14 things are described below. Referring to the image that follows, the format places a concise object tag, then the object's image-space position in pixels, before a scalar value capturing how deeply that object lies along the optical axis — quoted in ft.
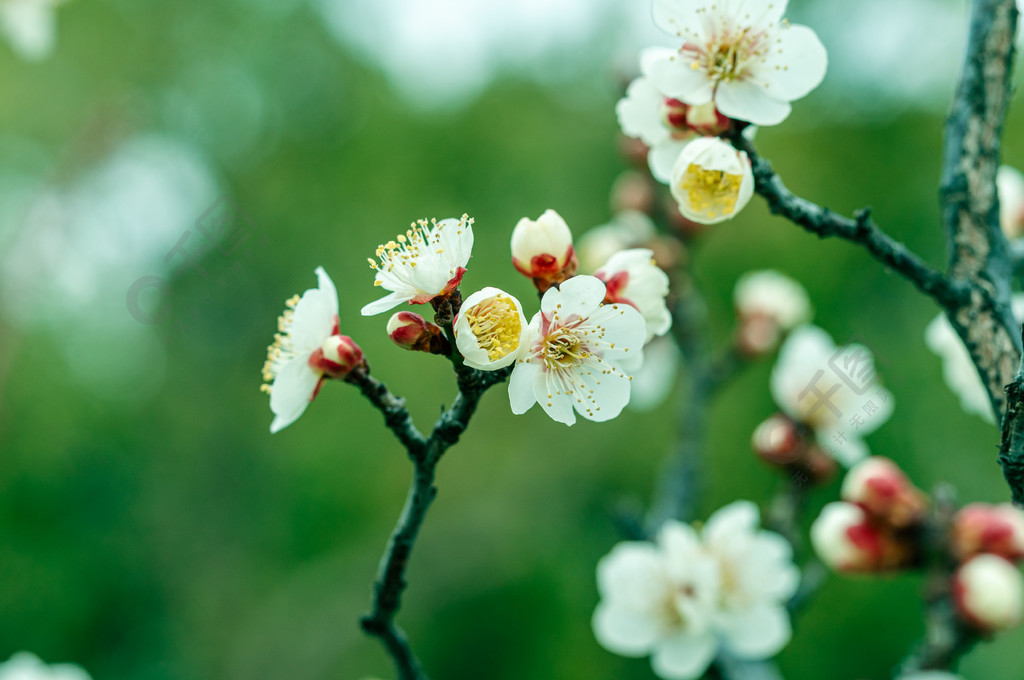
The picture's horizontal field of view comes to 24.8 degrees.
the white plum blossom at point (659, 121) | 1.14
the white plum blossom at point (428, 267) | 1.09
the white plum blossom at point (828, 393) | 1.41
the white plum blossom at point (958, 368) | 1.33
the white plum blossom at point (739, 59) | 1.13
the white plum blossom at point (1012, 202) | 1.35
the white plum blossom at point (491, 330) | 1.08
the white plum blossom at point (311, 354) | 1.12
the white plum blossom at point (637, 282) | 1.16
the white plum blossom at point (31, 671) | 1.36
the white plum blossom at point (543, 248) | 1.14
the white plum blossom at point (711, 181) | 1.13
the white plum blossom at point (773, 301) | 1.83
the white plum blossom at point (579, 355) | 1.10
